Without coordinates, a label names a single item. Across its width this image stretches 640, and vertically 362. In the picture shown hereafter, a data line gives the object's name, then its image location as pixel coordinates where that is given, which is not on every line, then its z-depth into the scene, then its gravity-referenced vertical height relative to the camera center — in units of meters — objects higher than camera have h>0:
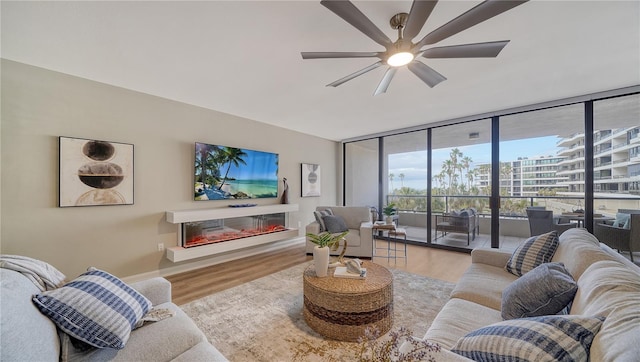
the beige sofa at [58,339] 0.84 -0.73
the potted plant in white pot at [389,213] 4.11 -0.56
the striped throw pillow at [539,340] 0.79 -0.57
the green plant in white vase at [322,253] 2.17 -0.67
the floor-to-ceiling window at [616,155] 2.99 +0.36
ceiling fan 1.29 +0.98
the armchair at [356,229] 3.89 -0.84
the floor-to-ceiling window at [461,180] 4.23 +0.02
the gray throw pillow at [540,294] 1.21 -0.61
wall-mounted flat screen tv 3.58 +0.14
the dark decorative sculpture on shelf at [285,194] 4.65 -0.26
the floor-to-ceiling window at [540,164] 3.41 +0.29
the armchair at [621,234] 2.89 -0.67
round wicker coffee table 1.86 -1.02
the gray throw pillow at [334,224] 4.11 -0.76
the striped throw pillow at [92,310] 1.07 -0.64
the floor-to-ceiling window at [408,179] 4.95 +0.06
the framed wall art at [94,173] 2.53 +0.10
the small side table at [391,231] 3.88 -0.83
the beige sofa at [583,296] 0.76 -0.53
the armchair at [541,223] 3.56 -0.64
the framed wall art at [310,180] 5.25 +0.03
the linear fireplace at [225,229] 3.20 -0.78
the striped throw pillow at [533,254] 1.93 -0.61
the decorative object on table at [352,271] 2.15 -0.86
